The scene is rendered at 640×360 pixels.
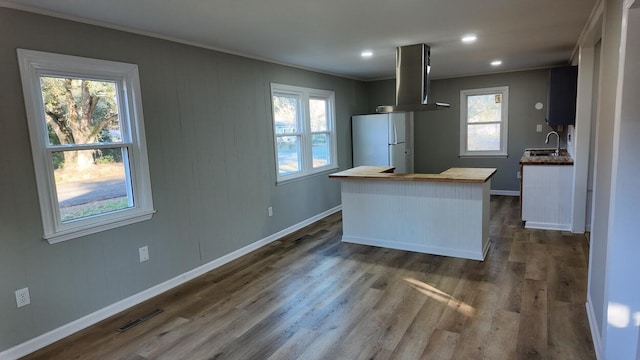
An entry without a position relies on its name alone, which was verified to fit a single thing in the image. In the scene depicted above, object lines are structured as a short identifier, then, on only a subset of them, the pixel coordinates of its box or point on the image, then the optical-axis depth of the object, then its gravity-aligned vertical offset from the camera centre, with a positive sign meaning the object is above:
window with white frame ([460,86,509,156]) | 6.69 +0.11
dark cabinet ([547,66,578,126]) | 4.70 +0.37
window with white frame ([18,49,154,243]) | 2.57 +0.02
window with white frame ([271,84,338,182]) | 5.04 +0.07
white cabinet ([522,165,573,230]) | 4.63 -0.92
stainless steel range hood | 4.07 +0.57
